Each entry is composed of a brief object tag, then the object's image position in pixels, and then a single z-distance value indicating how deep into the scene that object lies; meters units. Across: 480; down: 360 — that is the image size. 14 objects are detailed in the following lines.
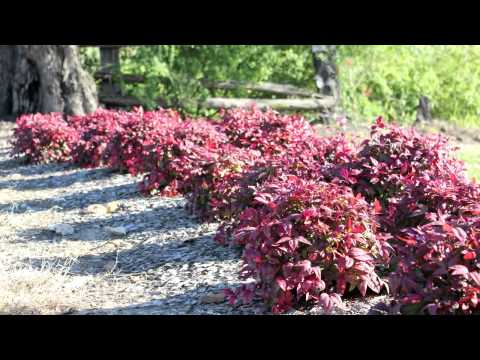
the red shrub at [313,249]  3.77
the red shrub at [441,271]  3.20
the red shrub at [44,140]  9.53
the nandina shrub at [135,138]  7.67
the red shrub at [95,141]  8.80
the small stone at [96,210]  6.79
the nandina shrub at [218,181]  5.57
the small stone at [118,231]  6.02
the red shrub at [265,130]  7.00
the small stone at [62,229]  6.20
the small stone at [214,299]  4.21
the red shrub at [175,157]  6.74
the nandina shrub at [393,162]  4.99
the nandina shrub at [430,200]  4.01
